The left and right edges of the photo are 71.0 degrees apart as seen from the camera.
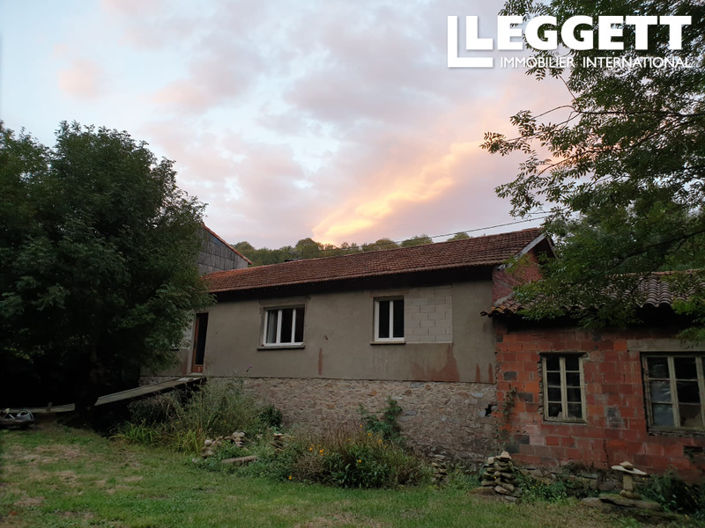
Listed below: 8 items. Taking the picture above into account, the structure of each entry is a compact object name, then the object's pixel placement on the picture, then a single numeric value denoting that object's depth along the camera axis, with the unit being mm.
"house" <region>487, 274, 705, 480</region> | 9086
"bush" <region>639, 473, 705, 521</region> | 7930
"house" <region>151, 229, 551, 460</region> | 11500
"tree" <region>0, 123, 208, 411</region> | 11258
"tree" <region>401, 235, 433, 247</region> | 24903
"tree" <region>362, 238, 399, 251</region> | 26500
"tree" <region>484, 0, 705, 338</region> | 6008
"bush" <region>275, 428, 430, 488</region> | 8570
